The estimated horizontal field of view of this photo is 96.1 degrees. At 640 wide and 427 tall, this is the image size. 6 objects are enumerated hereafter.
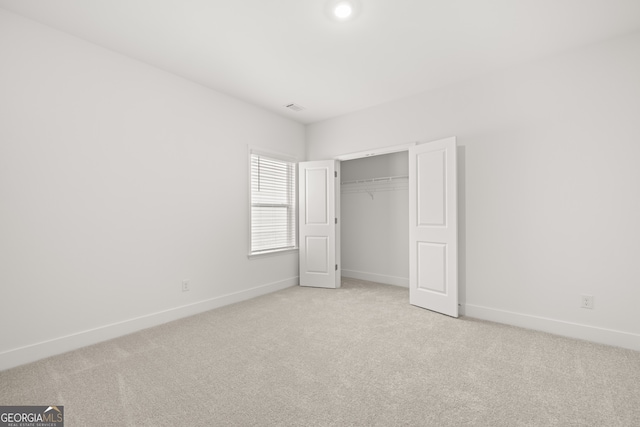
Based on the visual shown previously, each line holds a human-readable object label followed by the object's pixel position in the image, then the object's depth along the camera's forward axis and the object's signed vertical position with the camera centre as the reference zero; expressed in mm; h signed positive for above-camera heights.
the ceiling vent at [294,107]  4156 +1582
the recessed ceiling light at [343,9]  2141 +1580
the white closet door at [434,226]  3277 -144
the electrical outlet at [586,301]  2670 -809
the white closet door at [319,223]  4559 -142
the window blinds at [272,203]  4207 +182
